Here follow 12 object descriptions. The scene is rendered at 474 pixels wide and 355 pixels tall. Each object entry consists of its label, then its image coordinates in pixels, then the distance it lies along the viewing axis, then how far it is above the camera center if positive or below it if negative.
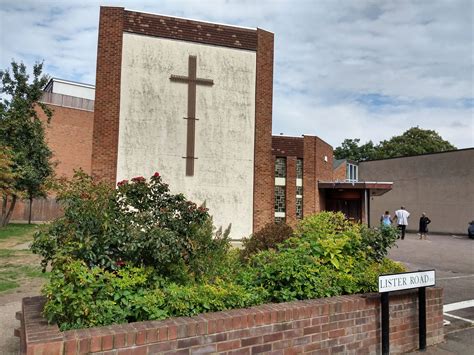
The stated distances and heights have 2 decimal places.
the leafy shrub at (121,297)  3.32 -0.78
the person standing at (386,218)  20.72 -0.13
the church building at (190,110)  16.00 +4.13
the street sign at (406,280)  4.47 -0.74
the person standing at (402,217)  21.16 -0.09
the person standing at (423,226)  22.89 -0.55
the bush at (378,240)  5.49 -0.33
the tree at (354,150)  75.69 +12.18
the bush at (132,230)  3.88 -0.20
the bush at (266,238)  7.73 -0.49
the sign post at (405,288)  4.50 -0.82
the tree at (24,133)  24.97 +4.63
